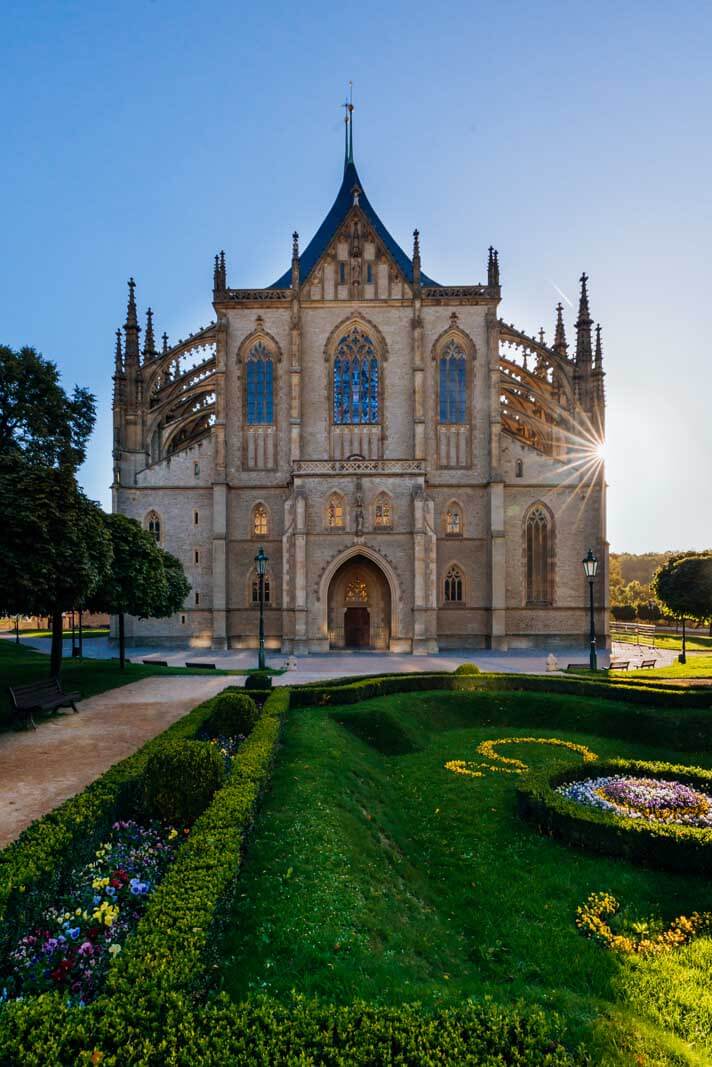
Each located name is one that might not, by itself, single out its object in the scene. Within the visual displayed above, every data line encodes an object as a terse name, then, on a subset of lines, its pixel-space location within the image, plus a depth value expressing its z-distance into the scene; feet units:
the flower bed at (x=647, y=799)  30.81
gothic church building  119.85
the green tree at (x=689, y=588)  102.37
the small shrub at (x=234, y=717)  41.45
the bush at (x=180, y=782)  26.73
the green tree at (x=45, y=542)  45.19
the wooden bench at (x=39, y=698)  44.68
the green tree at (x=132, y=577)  65.98
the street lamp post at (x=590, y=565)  69.00
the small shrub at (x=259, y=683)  57.62
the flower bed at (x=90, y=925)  16.26
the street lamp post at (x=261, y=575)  78.80
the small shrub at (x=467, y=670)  62.85
